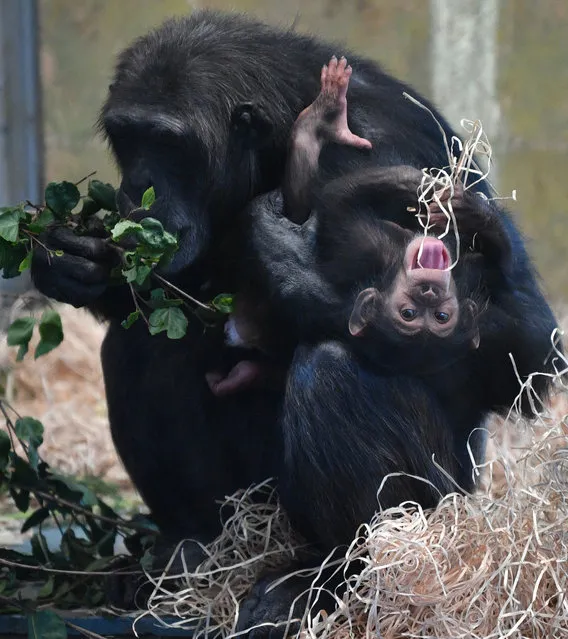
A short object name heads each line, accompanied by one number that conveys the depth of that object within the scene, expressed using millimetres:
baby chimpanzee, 6809
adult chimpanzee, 6949
